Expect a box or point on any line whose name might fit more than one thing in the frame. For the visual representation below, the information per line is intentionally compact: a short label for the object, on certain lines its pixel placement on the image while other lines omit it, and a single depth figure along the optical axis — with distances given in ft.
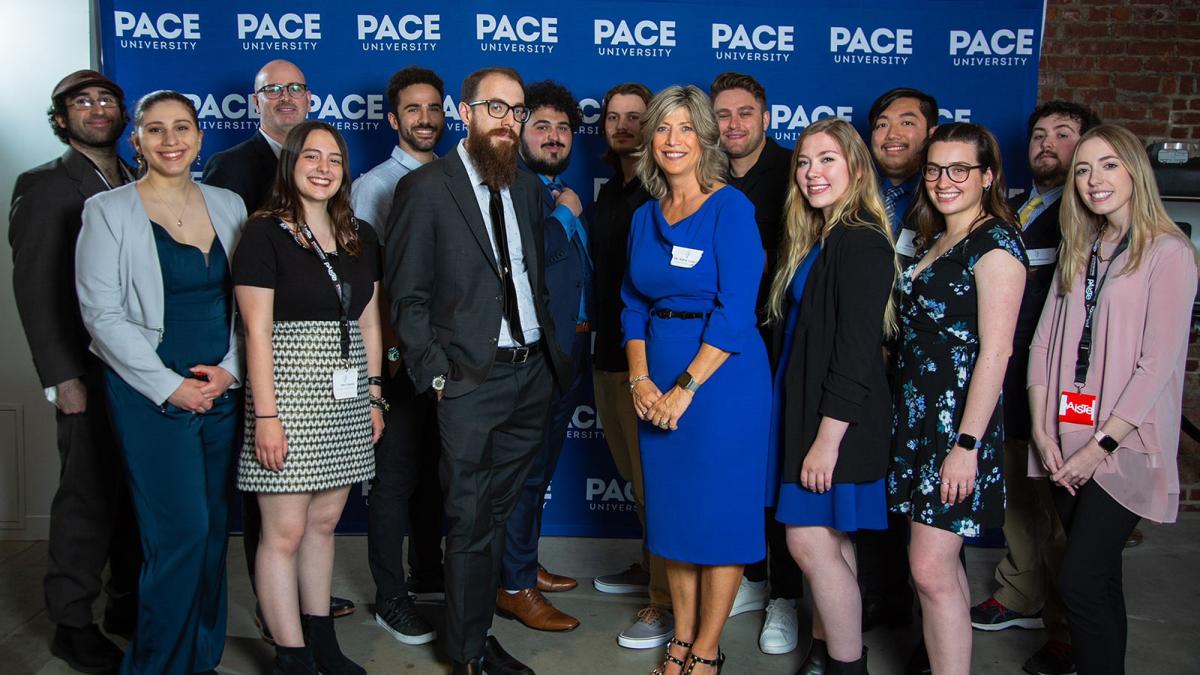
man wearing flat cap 9.96
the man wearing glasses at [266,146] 11.09
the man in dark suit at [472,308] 8.79
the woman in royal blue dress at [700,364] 8.66
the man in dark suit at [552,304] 10.20
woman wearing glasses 7.86
